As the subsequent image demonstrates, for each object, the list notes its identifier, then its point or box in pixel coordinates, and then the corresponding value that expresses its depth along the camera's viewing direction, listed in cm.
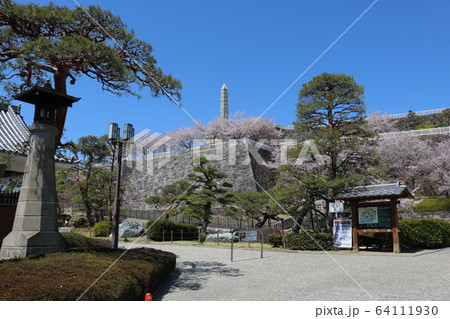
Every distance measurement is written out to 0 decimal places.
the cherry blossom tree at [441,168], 2452
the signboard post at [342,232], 1305
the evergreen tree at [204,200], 2030
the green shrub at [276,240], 1471
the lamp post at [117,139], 884
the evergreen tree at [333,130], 1399
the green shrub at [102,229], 2109
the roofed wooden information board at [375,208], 1215
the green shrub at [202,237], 1838
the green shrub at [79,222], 2736
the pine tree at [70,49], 601
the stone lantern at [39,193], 596
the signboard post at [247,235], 1128
